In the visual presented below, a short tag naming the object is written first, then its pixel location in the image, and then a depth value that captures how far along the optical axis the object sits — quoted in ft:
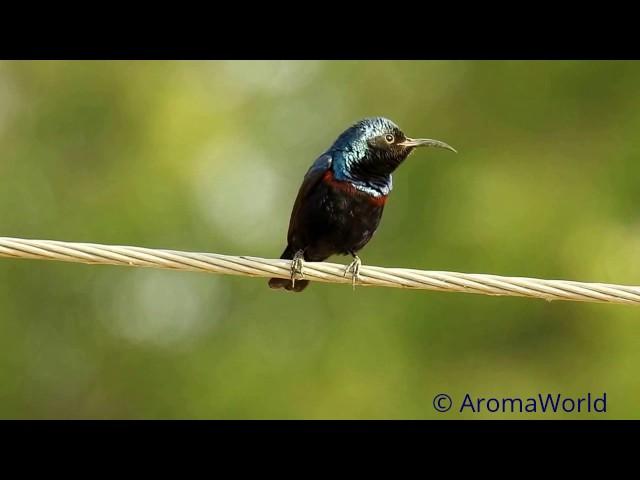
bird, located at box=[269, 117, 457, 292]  41.88
